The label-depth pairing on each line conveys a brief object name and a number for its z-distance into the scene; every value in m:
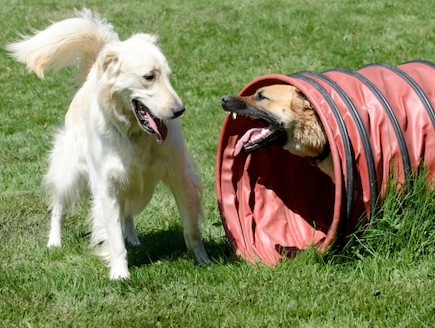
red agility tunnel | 9.59
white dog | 10.02
